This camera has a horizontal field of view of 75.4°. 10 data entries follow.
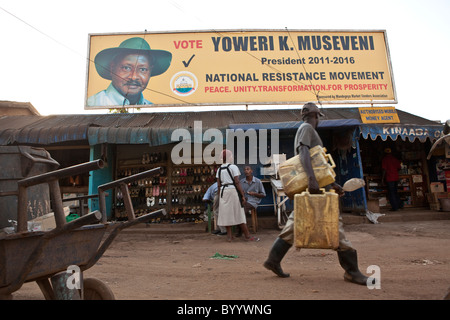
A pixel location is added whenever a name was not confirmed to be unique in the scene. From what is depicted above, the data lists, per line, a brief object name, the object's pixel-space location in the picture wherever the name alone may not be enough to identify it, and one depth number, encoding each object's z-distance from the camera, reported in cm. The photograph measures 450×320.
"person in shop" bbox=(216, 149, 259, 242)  616
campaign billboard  1055
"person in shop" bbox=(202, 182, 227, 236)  706
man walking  300
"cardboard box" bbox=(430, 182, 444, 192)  923
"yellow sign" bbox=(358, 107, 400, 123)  841
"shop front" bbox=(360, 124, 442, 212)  1008
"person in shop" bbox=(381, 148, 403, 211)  937
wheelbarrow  172
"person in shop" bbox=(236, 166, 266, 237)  716
